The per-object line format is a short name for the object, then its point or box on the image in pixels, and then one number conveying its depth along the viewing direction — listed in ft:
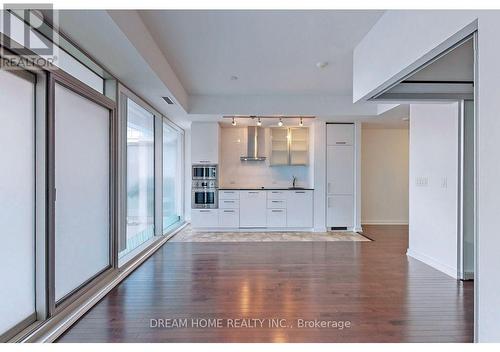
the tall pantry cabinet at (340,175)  22.41
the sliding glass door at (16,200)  6.73
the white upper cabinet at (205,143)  22.49
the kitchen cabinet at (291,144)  23.94
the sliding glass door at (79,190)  8.78
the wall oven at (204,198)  22.62
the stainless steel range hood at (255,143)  24.02
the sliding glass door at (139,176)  14.47
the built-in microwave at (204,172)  22.72
